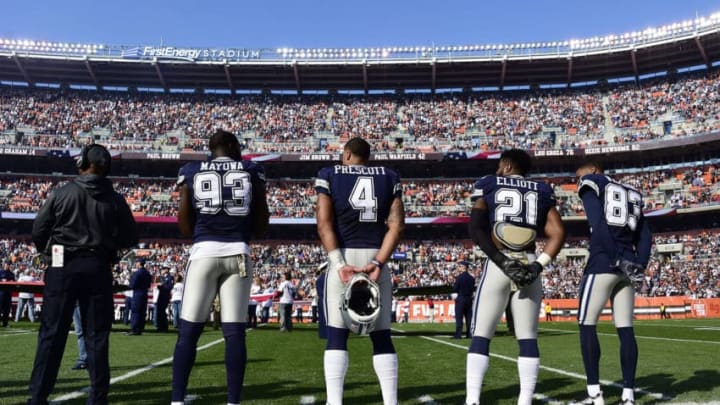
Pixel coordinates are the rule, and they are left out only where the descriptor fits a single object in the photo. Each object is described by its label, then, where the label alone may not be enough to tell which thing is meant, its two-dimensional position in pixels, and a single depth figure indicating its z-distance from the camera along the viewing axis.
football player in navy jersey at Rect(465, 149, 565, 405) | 4.90
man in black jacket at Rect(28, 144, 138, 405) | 4.86
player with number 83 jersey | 5.71
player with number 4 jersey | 4.59
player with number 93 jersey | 4.58
